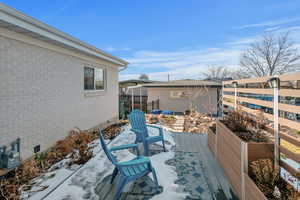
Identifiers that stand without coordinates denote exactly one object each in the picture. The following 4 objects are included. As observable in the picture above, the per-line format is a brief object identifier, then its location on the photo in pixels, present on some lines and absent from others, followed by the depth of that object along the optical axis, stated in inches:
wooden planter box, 78.5
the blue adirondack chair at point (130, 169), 87.1
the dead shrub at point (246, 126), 99.5
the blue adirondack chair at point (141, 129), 152.3
